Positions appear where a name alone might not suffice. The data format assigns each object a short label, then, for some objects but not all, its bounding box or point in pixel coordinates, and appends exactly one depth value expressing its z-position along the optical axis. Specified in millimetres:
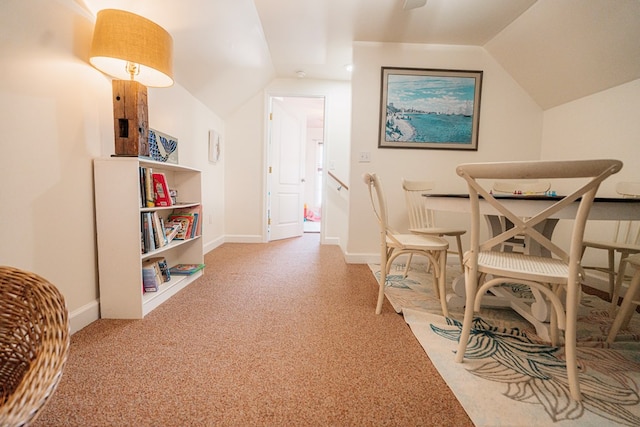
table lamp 1277
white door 3955
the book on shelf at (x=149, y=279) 1675
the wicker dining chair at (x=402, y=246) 1531
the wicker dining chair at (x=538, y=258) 904
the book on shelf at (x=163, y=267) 1861
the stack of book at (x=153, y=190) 1588
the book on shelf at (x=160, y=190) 1706
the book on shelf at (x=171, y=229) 1875
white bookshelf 1448
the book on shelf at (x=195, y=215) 2141
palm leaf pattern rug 894
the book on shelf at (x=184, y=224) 2033
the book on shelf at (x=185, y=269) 2055
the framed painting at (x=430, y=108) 2787
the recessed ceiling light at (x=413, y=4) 1964
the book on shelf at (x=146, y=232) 1602
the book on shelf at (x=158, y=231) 1679
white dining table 1185
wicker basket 626
